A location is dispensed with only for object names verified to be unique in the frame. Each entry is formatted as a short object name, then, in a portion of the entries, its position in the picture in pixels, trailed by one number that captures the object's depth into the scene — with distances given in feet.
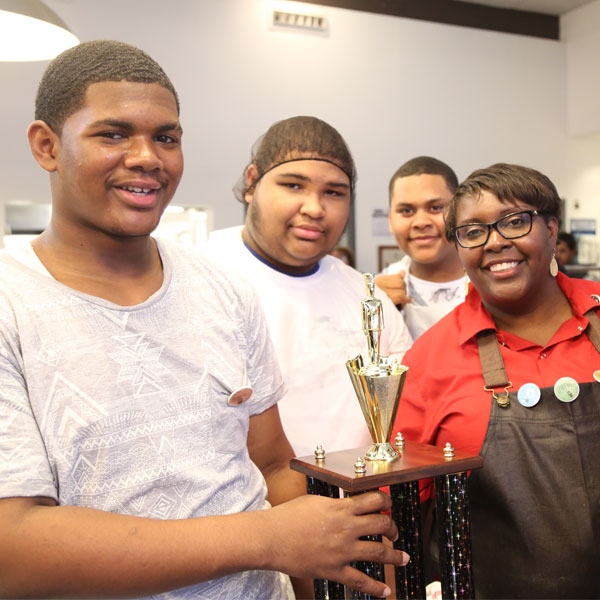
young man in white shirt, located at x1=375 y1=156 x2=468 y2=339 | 8.50
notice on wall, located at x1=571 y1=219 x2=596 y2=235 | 25.57
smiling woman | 5.32
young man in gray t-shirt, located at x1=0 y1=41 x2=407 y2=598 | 3.19
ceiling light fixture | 7.64
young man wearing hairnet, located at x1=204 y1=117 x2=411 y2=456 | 6.15
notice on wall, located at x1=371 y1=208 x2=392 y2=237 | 21.86
